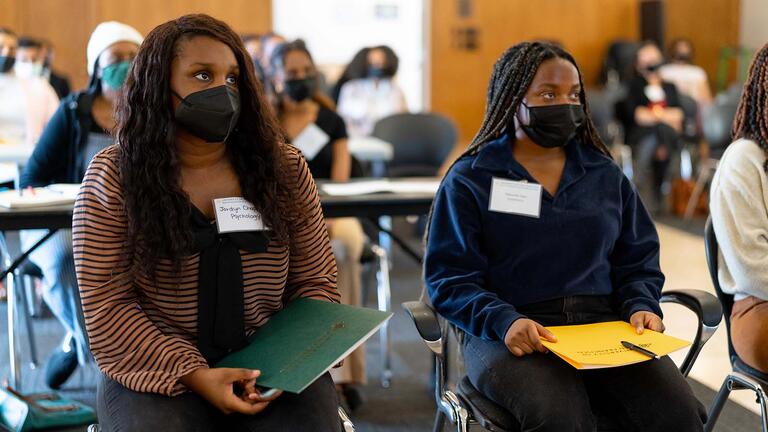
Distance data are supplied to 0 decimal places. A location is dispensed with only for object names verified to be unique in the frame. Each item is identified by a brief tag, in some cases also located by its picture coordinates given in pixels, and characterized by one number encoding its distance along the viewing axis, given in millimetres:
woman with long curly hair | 1897
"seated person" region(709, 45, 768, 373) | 2453
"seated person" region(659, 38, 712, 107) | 10109
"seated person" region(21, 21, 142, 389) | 3430
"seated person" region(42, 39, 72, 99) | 7262
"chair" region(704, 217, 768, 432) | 2277
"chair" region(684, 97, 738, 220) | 6793
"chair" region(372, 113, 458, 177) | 5789
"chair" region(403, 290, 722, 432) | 2137
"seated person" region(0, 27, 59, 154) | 5516
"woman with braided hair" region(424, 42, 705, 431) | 2150
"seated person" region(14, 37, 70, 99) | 6707
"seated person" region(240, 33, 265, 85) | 6048
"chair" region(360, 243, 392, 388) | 3768
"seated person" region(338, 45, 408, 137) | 6852
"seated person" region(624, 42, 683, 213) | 8043
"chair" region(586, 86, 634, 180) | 8031
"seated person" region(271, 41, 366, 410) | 3857
